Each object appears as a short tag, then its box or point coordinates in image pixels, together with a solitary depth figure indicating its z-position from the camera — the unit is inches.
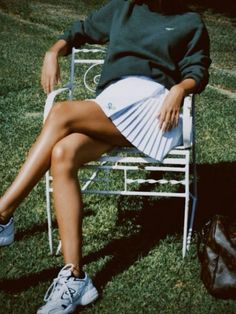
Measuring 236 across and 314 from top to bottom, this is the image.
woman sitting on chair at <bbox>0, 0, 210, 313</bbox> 114.3
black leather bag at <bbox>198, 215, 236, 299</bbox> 117.0
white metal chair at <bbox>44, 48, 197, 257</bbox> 125.1
